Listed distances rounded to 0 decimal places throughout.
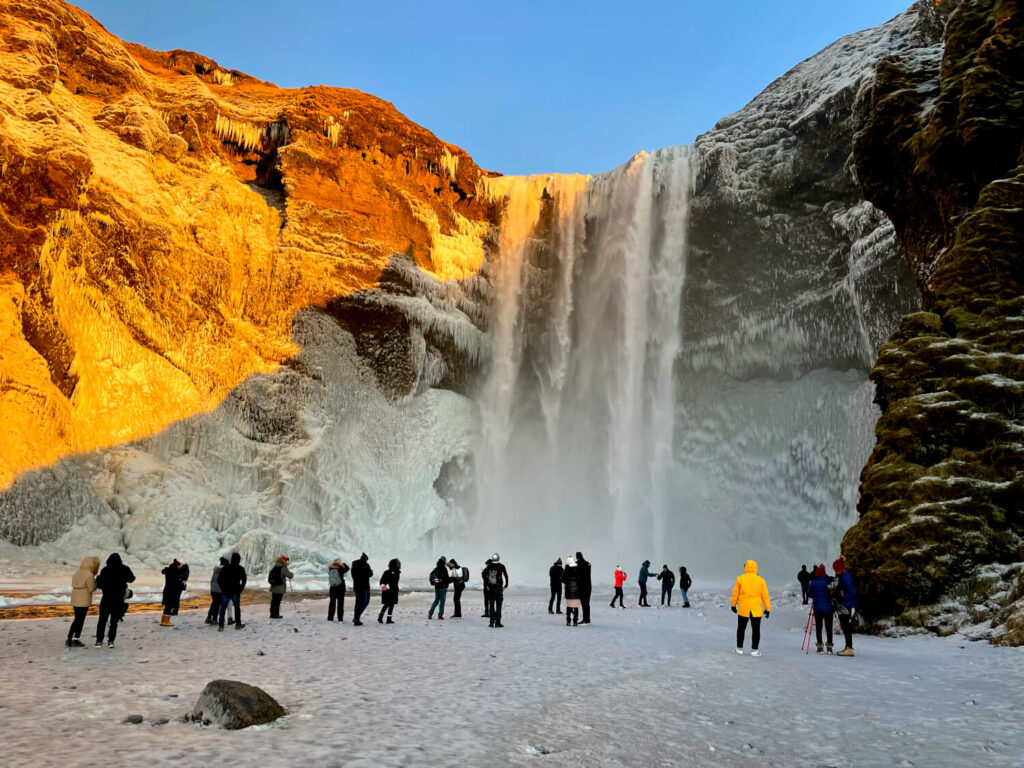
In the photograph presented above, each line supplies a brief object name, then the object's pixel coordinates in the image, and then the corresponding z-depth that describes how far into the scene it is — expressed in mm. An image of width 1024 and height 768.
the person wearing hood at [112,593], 9516
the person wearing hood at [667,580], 21359
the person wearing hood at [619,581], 19406
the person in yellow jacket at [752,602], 9422
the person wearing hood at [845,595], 10102
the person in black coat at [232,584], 12312
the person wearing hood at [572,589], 13602
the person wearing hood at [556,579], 16156
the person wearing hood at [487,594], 13606
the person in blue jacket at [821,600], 10047
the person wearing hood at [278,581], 14172
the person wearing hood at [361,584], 13023
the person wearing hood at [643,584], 20328
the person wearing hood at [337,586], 13906
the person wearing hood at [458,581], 14781
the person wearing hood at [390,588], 13484
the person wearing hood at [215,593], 12448
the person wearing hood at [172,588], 12664
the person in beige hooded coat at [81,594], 9484
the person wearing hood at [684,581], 20581
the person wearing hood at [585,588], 13771
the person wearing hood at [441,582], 14500
